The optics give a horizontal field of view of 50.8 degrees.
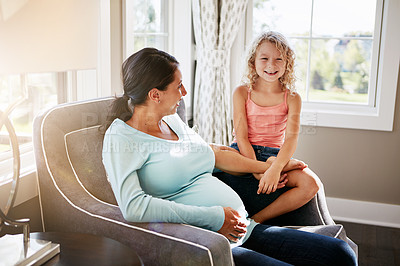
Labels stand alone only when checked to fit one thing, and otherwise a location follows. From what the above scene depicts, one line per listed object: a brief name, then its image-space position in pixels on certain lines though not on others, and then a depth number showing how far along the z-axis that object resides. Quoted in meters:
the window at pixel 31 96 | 1.83
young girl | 2.11
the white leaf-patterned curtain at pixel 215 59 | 3.06
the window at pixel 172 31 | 3.00
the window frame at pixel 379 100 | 2.90
